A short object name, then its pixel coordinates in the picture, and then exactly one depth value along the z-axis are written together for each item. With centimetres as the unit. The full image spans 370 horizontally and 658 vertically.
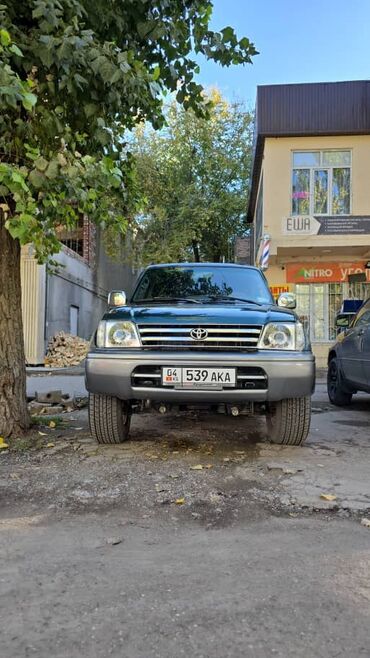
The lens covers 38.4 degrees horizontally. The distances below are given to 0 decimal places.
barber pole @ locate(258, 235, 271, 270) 1288
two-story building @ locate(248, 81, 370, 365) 1427
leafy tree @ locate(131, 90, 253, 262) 2186
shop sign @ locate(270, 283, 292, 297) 1559
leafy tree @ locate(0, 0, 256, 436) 385
